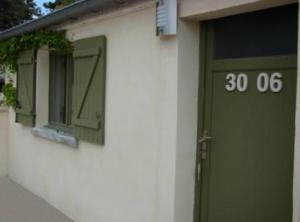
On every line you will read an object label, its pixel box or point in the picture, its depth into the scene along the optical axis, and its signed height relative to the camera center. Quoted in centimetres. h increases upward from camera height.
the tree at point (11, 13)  1822 +443
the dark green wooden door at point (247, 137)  237 -33
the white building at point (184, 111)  242 -15
